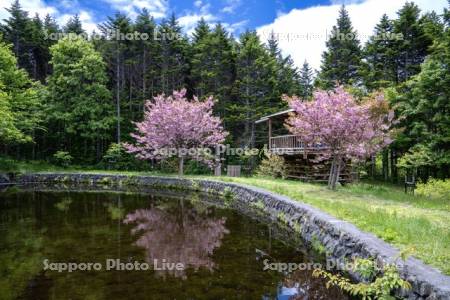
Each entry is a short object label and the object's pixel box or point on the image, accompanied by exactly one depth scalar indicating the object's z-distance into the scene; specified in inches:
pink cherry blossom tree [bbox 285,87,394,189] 536.1
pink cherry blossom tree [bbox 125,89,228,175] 891.4
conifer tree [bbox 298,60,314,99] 1819.9
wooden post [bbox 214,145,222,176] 975.5
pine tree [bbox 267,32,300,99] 1299.2
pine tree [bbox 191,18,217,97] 1266.0
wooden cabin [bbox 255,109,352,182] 775.7
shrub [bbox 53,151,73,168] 1149.7
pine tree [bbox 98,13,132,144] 1263.5
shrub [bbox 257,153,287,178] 838.5
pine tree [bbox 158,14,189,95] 1326.3
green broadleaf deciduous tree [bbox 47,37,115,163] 1166.3
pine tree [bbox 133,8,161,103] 1321.4
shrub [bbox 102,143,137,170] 1144.1
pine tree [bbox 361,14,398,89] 1040.2
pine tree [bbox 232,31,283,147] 1186.6
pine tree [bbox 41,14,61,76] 1377.3
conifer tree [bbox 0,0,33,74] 1304.1
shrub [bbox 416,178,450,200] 507.5
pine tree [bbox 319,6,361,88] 1257.5
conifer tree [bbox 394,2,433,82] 1001.5
